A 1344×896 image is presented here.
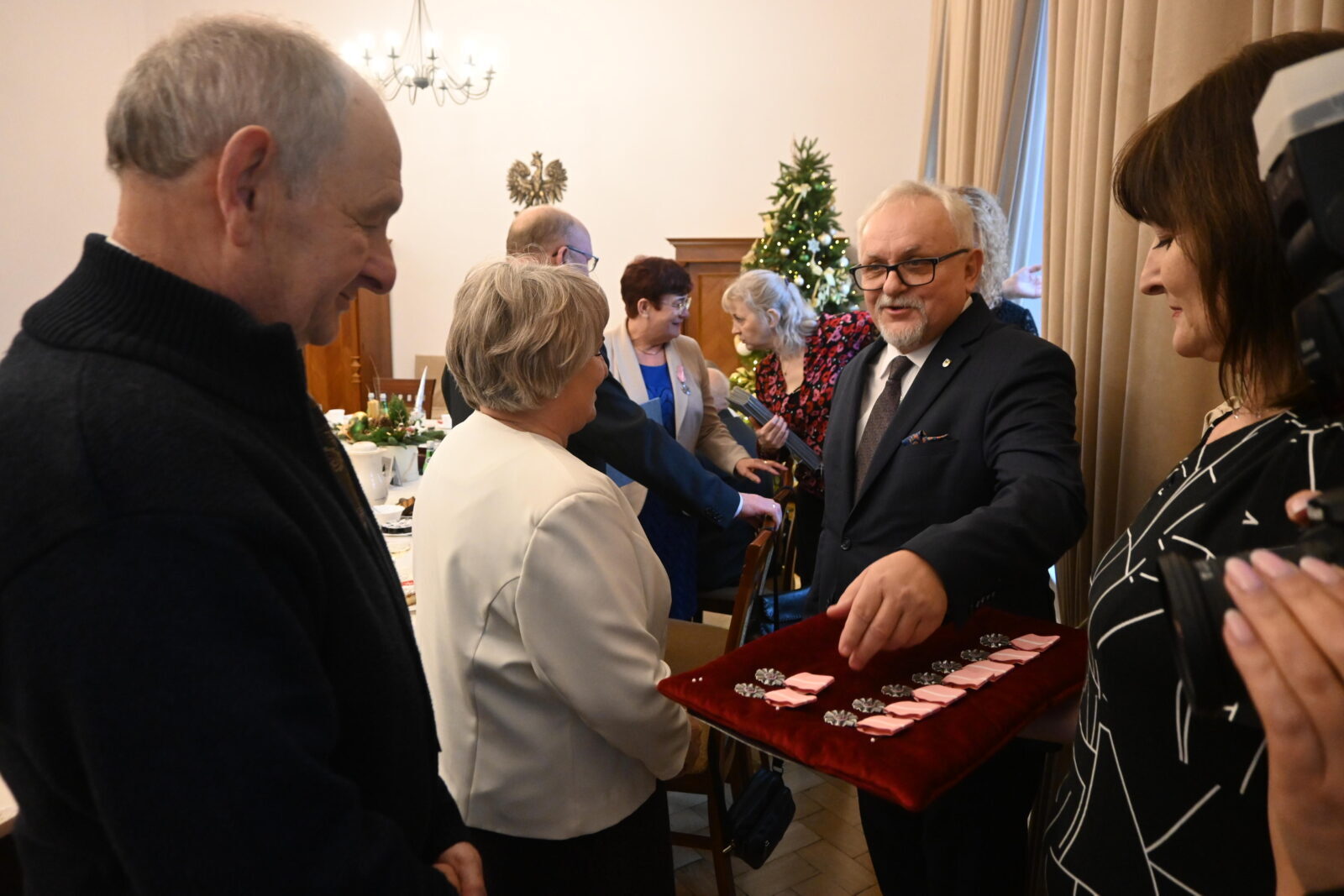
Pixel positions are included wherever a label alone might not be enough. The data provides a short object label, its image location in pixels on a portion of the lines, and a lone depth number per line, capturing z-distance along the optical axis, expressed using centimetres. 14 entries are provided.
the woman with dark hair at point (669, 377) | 316
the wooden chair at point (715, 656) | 203
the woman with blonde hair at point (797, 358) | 356
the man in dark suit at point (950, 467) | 148
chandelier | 838
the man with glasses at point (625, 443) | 265
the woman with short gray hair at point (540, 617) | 142
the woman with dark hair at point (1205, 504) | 90
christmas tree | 640
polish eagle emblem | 872
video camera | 51
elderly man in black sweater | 68
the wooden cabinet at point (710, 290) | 774
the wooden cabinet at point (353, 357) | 901
